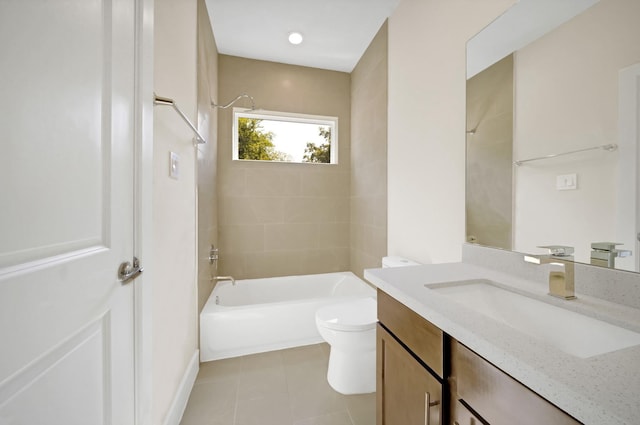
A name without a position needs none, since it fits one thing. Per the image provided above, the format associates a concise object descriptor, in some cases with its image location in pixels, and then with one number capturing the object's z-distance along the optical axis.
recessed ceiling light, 2.30
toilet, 1.54
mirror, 0.74
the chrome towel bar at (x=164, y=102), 1.04
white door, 0.44
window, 2.78
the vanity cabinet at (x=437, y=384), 0.47
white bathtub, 1.92
